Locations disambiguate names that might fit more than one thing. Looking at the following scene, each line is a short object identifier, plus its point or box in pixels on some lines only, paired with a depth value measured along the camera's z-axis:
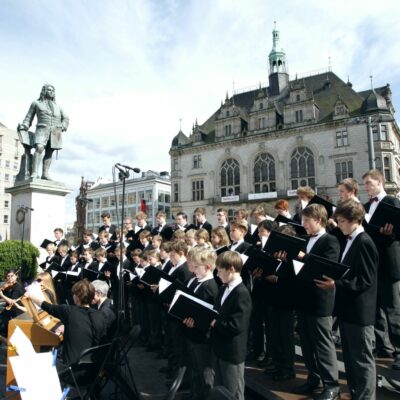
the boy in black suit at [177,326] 4.57
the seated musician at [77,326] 3.63
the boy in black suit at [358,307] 3.16
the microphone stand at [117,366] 3.37
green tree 10.77
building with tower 35.75
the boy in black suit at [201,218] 7.75
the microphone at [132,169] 6.42
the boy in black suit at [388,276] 4.23
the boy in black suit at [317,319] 3.53
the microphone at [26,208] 10.48
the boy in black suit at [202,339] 3.75
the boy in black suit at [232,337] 3.28
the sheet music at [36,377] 2.14
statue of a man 11.32
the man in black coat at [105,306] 3.97
